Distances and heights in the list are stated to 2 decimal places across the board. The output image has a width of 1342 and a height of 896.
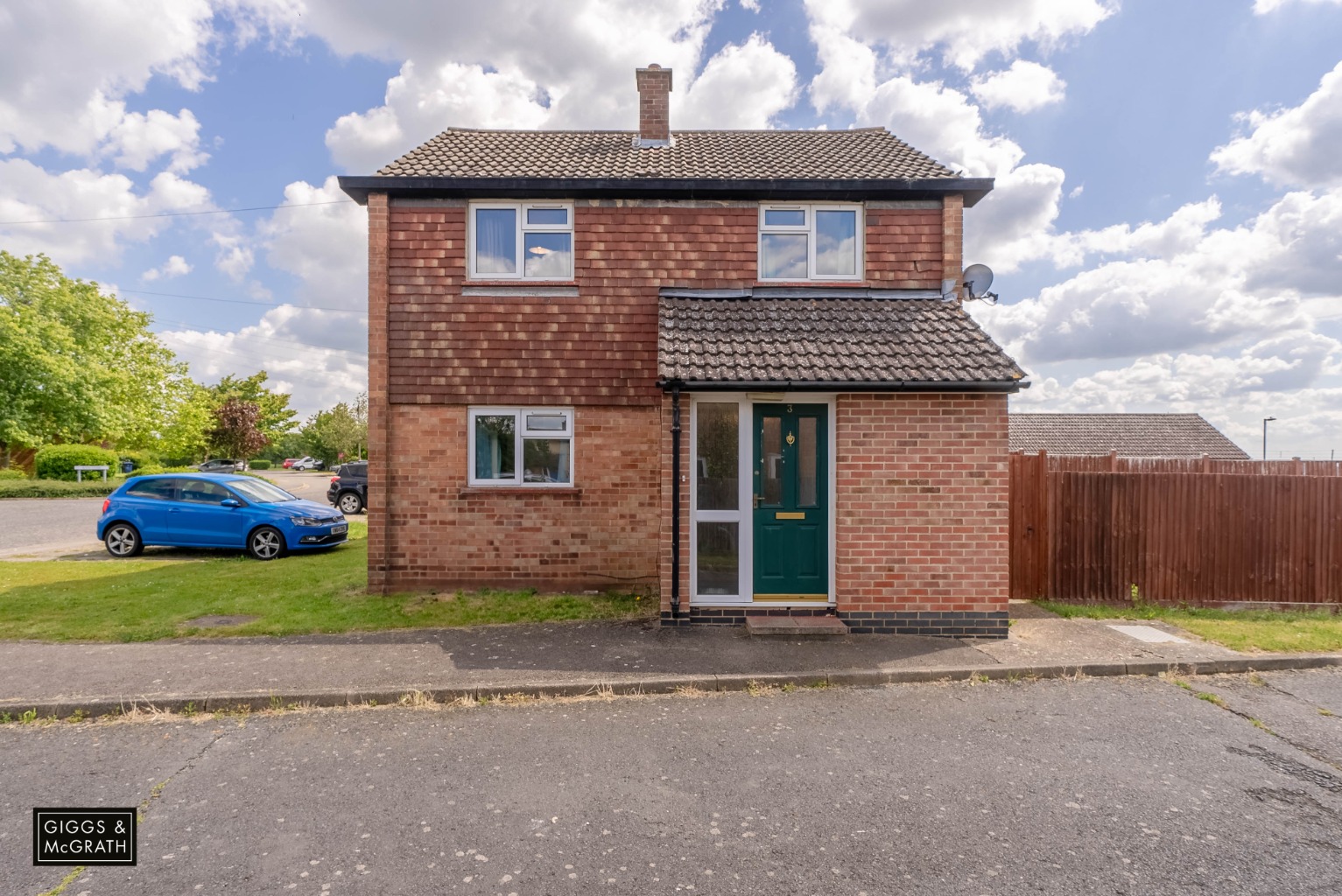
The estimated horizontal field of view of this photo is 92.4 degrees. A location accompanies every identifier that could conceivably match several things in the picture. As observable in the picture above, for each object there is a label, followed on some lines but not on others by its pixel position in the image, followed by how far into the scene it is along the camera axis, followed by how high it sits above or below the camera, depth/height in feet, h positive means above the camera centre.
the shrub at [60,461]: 88.28 +0.01
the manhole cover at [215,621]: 22.53 -5.71
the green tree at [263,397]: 187.24 +19.30
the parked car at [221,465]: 130.70 -0.83
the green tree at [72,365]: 91.04 +15.21
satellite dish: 27.71 +7.96
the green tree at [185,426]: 124.88 +6.96
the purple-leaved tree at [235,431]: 158.40 +7.62
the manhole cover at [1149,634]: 21.12 -5.72
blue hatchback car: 36.37 -3.25
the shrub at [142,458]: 109.29 +0.51
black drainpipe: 22.49 -1.58
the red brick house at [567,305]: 27.43 +6.71
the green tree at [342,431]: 167.32 +8.44
